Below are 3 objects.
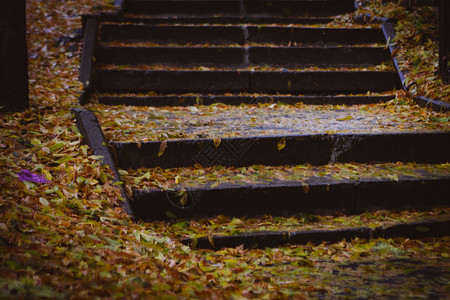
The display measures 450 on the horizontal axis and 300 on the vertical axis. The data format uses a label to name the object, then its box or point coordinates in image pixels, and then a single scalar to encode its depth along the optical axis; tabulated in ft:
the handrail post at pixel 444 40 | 26.78
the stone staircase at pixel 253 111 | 18.10
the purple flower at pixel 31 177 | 16.19
